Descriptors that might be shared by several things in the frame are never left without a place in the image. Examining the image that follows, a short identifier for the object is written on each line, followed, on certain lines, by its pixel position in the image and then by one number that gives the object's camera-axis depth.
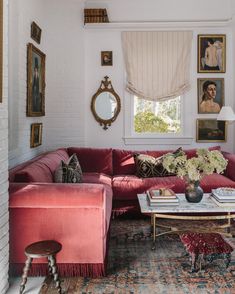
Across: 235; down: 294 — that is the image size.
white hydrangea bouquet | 2.36
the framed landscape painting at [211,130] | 3.85
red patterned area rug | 1.83
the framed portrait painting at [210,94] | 3.82
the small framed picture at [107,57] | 3.82
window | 3.89
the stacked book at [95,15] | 3.68
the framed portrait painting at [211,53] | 3.80
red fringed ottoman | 1.99
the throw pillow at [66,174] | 2.51
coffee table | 2.28
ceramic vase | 2.40
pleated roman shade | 3.79
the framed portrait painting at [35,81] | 2.96
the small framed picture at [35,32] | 3.09
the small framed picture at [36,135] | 3.13
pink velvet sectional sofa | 1.91
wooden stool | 1.72
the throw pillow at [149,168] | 3.32
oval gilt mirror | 3.83
